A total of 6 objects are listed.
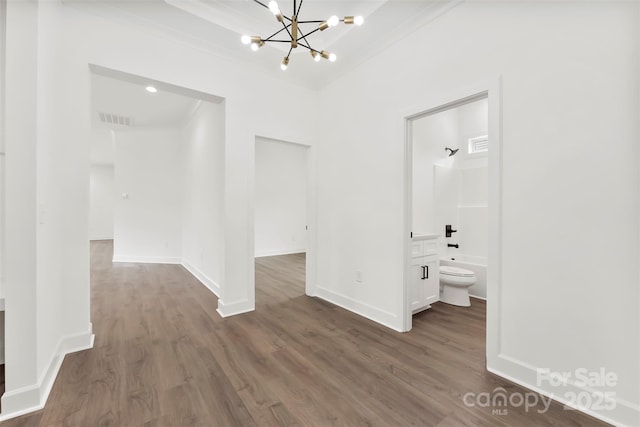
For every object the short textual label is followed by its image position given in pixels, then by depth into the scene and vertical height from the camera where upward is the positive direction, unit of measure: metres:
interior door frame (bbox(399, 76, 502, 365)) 1.88 +0.04
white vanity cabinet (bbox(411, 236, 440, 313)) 2.95 -0.76
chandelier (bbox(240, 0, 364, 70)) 1.62 +1.26
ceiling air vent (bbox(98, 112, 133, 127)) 4.85 +1.80
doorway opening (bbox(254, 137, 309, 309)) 6.78 +0.16
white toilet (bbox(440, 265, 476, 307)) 3.24 -0.94
